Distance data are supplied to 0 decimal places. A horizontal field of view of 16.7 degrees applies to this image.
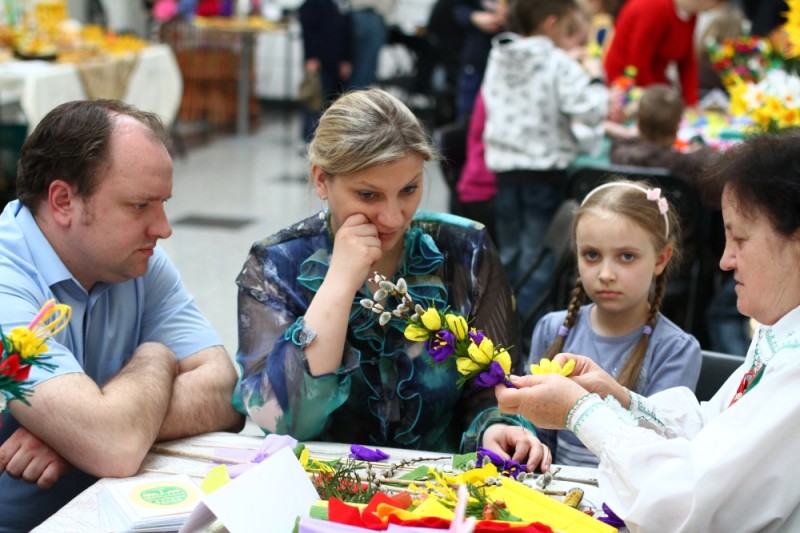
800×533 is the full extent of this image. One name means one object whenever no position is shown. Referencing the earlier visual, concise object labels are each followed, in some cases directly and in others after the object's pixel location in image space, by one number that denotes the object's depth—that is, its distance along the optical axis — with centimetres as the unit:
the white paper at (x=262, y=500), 328
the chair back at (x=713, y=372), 386
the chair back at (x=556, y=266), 448
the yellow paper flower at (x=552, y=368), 341
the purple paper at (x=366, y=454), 356
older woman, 324
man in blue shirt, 353
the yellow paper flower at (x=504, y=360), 338
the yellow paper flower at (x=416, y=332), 339
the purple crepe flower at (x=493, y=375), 337
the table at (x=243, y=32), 1241
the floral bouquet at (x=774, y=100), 455
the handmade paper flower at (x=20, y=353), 326
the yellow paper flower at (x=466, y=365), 337
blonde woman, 364
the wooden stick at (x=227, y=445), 361
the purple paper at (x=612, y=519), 337
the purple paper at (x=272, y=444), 352
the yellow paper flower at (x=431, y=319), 338
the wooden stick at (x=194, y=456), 355
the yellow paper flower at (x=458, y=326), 338
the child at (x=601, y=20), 858
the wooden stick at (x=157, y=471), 354
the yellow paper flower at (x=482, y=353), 337
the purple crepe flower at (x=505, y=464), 353
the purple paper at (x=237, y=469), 346
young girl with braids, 384
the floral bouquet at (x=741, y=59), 624
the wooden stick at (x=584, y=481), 352
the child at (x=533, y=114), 551
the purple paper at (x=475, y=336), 339
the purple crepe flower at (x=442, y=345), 338
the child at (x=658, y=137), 512
